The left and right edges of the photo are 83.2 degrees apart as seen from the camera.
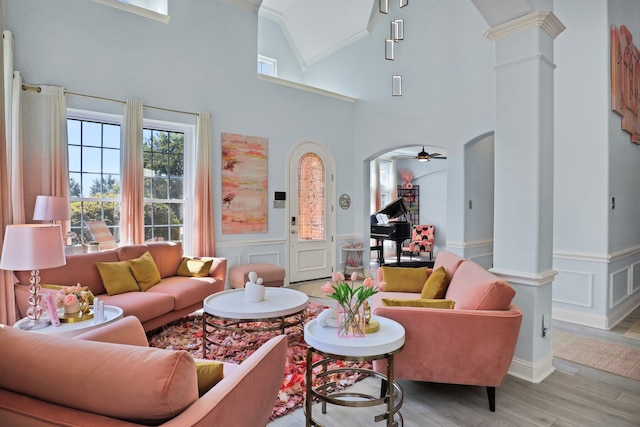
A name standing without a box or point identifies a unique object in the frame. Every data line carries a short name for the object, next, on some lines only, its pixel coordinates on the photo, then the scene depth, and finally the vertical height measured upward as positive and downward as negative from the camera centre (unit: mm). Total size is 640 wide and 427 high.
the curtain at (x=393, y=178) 10805 +1019
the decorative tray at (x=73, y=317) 2598 -766
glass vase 2221 -679
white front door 6184 -19
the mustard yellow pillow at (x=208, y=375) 1374 -632
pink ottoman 5012 -879
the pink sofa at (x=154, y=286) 3336 -806
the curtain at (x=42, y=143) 3863 +755
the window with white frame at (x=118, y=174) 4348 +501
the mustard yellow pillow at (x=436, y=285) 3178 -657
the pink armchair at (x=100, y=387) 1069 -541
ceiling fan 8173 +1420
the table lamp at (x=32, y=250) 2393 -258
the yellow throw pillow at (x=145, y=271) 3922 -656
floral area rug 2617 -1296
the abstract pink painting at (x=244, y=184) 5414 +432
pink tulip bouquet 2229 -594
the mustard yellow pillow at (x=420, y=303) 2469 -638
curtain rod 3859 +1370
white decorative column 2879 +303
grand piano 8352 -334
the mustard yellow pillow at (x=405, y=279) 3811 -716
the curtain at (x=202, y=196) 5059 +225
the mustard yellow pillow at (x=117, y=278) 3664 -680
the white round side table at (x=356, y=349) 2031 -790
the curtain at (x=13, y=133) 3617 +802
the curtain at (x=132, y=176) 4484 +453
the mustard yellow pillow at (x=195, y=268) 4473 -695
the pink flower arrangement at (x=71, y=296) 2537 -612
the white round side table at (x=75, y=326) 2408 -796
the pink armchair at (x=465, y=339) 2309 -827
